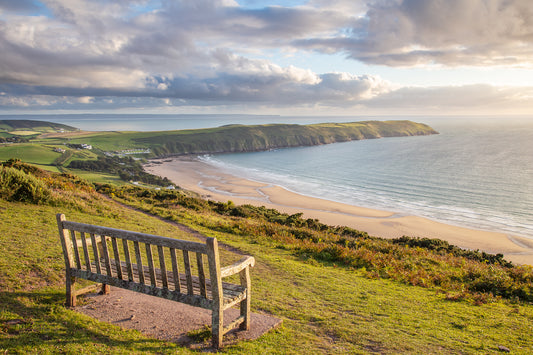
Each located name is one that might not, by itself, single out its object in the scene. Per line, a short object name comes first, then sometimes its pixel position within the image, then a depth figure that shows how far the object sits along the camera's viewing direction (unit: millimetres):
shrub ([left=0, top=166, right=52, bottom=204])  14453
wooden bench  4969
